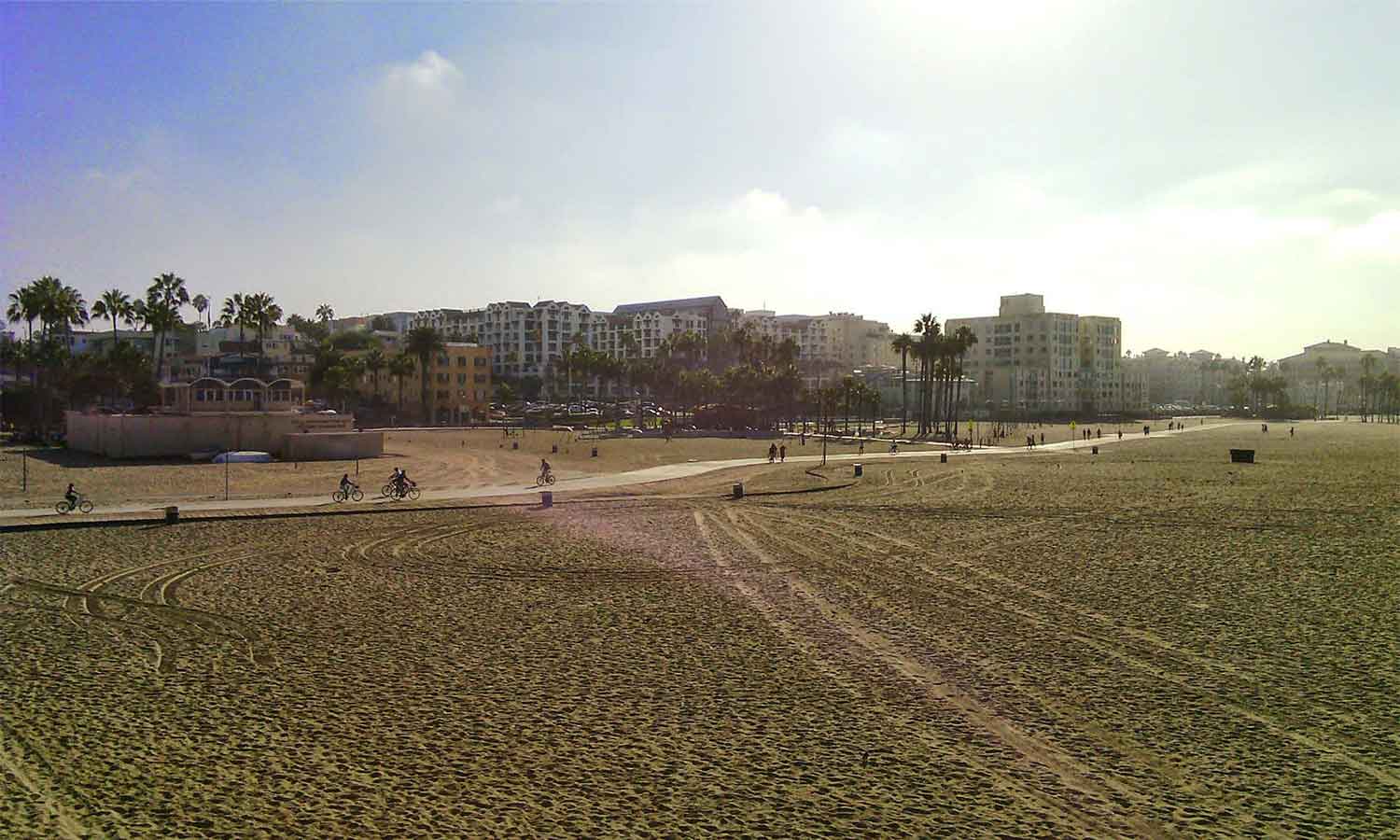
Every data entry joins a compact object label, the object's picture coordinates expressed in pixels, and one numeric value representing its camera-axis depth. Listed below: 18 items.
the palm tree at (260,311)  92.50
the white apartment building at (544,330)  172.12
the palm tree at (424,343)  102.94
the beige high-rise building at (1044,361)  173.62
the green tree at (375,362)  110.75
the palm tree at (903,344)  114.14
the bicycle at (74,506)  28.56
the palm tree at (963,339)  107.38
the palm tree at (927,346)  104.31
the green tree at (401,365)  103.50
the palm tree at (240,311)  92.31
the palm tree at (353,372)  99.02
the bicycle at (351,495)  32.38
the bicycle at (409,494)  33.81
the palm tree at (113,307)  81.06
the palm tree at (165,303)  78.88
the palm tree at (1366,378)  172.12
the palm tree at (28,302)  72.88
